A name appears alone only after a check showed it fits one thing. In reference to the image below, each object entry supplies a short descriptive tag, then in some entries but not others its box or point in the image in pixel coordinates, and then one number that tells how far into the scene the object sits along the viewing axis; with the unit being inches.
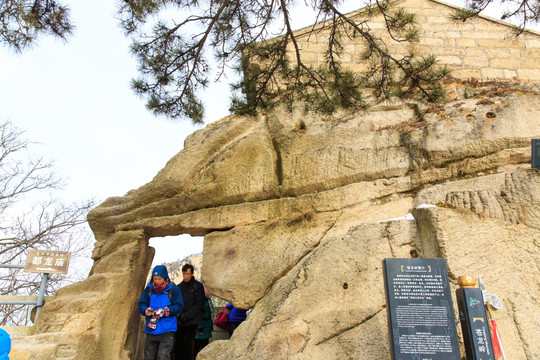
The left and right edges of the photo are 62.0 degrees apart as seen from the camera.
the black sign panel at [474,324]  115.9
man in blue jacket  191.9
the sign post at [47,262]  239.8
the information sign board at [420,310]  114.7
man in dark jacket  218.8
